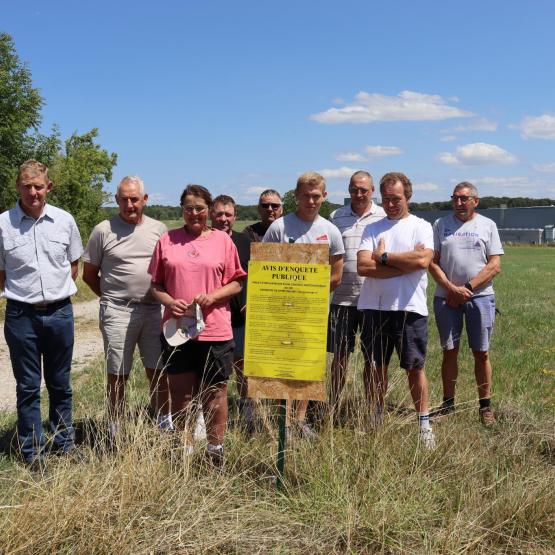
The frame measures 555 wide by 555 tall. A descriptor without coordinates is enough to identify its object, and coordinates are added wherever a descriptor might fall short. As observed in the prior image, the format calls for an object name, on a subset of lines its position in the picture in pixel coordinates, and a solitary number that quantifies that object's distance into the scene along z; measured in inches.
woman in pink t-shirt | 166.6
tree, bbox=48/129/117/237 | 1569.9
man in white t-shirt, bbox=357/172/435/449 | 187.6
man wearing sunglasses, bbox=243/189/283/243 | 220.4
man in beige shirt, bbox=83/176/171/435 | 187.5
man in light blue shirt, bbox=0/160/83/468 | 176.7
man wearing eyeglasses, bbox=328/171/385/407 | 203.9
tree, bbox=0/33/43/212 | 1206.1
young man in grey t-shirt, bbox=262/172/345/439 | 182.5
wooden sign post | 146.2
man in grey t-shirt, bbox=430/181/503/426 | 224.1
